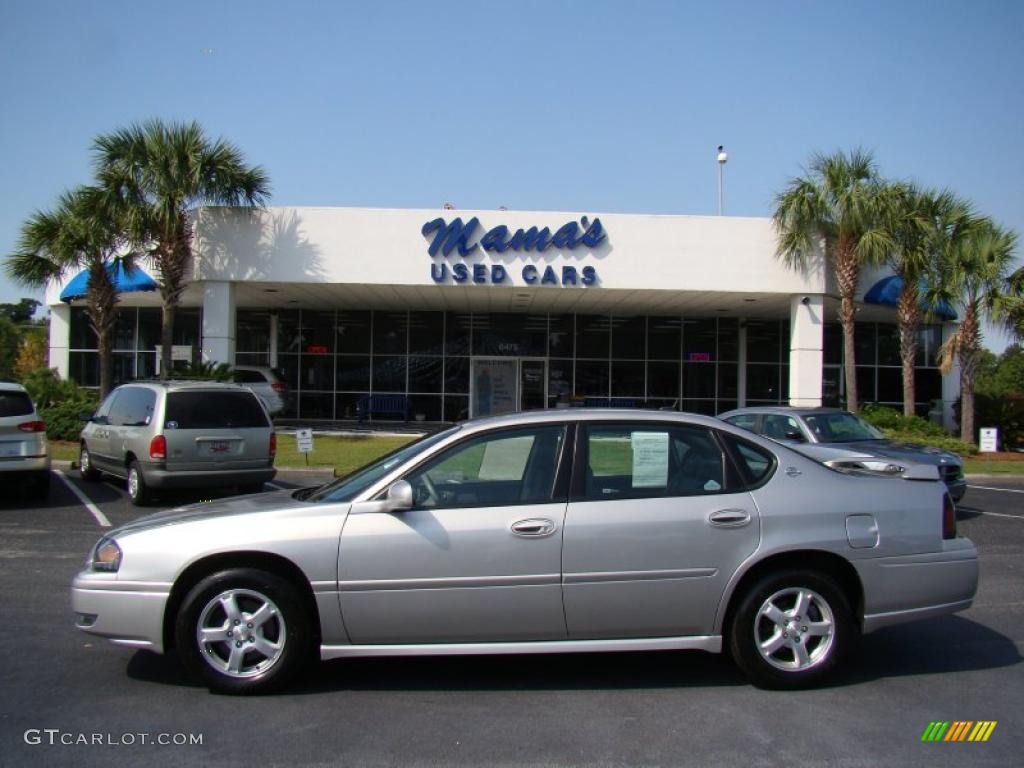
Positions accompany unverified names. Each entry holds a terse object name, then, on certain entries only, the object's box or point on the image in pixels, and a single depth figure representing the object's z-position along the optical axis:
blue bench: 26.59
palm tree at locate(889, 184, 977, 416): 19.67
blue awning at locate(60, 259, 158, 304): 20.38
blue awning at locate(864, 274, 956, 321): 21.16
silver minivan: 10.33
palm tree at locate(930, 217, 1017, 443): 19.64
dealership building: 19.91
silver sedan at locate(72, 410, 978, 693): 4.30
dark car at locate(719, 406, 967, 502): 9.44
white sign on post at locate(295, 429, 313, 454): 14.54
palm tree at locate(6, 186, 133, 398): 19.02
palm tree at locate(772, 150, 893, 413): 19.12
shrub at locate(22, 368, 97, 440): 18.66
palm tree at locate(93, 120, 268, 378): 18.83
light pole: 25.28
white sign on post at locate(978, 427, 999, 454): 15.97
